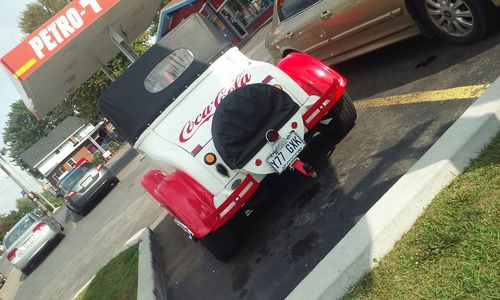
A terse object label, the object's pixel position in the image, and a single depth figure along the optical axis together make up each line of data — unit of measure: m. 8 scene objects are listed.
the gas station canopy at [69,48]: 7.95
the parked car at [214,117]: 4.47
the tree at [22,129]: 73.31
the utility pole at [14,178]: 35.00
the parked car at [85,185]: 16.33
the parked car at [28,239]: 14.69
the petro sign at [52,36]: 7.78
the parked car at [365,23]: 4.85
